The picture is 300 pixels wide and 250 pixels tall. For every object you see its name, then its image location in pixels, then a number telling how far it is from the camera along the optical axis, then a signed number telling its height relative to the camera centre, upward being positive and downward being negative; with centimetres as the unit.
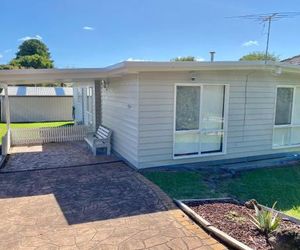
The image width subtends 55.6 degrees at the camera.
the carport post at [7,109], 1095 -102
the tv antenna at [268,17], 1060 +265
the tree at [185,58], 4916 +498
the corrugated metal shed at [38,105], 2191 -166
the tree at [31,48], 5650 +700
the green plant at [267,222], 467 -220
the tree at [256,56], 4566 +529
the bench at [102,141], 1002 -201
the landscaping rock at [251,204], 579 -236
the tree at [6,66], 4093 +249
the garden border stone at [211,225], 428 -235
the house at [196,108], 809 -66
